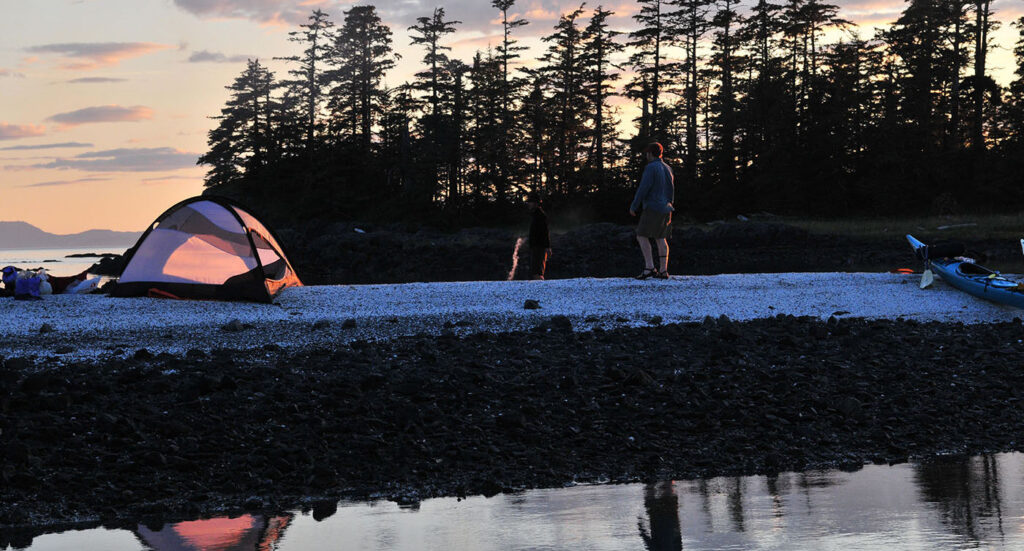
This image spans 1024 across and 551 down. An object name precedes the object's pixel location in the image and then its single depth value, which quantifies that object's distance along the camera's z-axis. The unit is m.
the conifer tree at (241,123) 88.44
